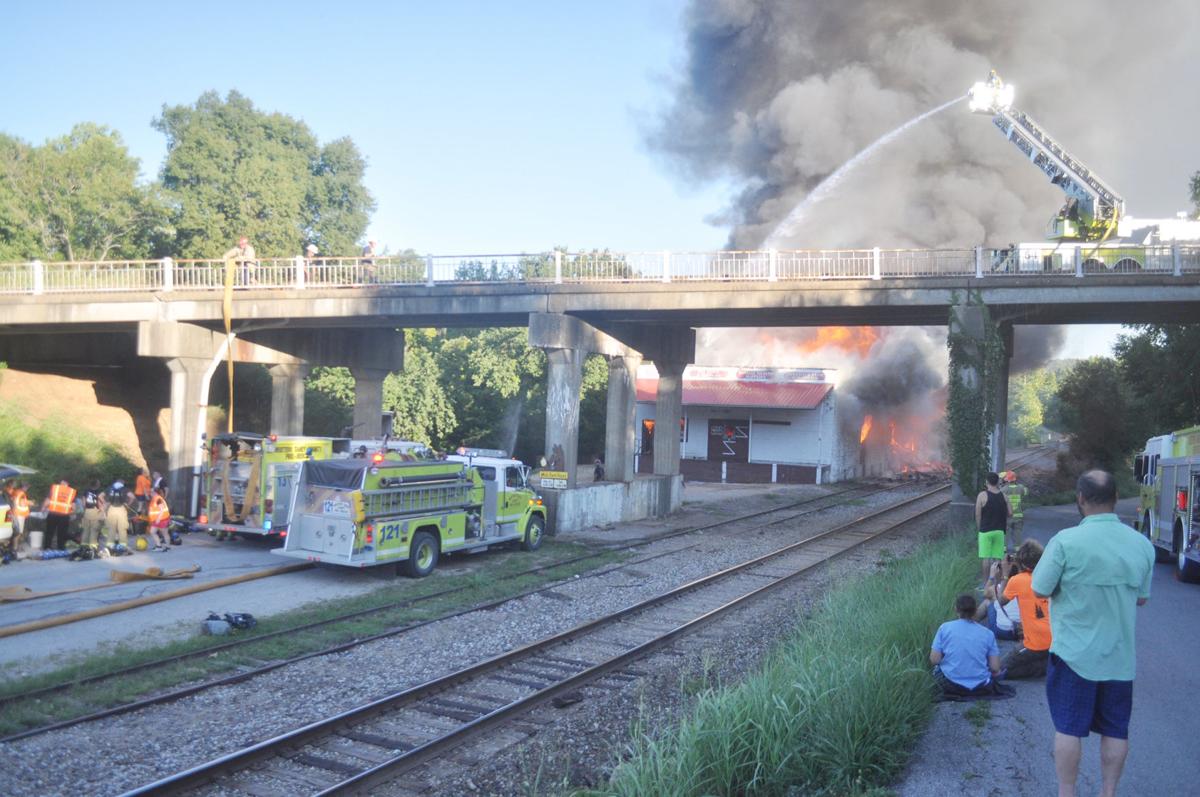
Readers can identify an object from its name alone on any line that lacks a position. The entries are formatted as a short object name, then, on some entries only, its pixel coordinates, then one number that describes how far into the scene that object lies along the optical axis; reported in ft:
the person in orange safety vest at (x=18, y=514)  54.49
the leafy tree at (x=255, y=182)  126.41
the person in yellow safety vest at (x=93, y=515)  56.75
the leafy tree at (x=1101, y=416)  132.05
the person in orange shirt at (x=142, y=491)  67.43
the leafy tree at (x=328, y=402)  125.70
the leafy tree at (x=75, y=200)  115.85
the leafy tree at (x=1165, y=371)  105.09
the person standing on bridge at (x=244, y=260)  83.11
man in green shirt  15.07
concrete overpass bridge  69.67
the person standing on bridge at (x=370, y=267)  82.33
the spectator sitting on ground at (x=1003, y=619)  30.22
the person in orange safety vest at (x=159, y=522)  60.95
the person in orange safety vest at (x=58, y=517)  57.21
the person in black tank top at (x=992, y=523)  40.27
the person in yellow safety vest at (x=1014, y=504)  64.22
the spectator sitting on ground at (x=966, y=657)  24.41
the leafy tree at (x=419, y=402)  119.75
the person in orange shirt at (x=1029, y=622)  23.76
